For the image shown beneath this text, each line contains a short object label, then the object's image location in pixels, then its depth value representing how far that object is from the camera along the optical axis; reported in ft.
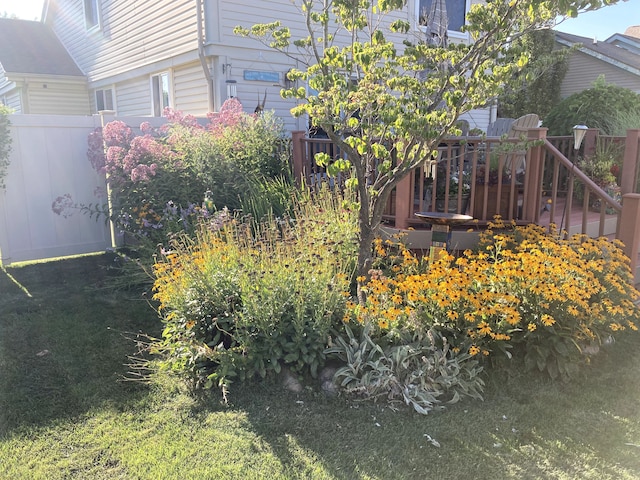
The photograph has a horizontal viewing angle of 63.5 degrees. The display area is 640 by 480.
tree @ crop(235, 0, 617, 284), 11.48
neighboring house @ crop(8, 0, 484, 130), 29.68
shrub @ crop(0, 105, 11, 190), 19.40
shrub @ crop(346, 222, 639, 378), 11.21
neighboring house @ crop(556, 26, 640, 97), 54.65
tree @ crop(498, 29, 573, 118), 55.31
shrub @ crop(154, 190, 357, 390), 11.34
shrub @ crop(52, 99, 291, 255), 19.49
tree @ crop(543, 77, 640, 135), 30.83
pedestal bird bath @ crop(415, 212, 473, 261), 15.37
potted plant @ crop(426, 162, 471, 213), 19.62
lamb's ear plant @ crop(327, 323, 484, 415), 10.67
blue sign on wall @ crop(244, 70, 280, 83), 30.63
